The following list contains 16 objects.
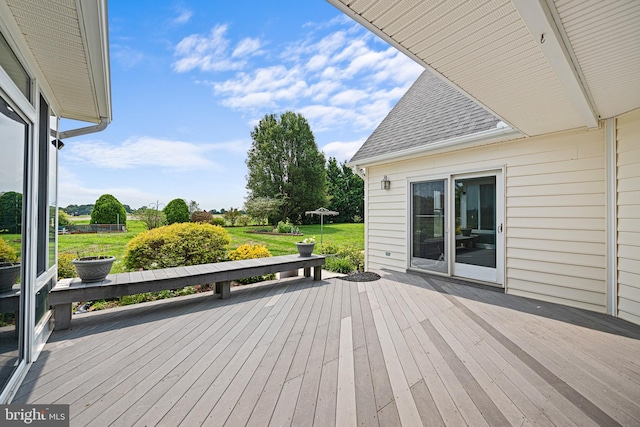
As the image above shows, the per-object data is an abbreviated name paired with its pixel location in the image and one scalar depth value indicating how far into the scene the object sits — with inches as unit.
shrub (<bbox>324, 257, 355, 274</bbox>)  245.7
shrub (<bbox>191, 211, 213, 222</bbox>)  458.5
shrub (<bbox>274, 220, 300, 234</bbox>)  535.5
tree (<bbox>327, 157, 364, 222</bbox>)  807.1
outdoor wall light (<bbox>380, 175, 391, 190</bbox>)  242.1
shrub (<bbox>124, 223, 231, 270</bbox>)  198.7
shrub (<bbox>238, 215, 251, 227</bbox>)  607.9
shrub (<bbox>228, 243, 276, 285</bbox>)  213.5
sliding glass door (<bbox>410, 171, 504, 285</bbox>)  184.1
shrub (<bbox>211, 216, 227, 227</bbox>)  500.0
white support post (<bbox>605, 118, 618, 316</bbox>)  137.1
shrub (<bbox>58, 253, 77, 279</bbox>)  158.1
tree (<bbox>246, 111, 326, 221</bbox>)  701.9
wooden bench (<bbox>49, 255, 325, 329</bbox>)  119.3
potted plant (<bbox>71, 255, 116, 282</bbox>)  124.2
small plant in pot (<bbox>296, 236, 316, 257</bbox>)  205.9
